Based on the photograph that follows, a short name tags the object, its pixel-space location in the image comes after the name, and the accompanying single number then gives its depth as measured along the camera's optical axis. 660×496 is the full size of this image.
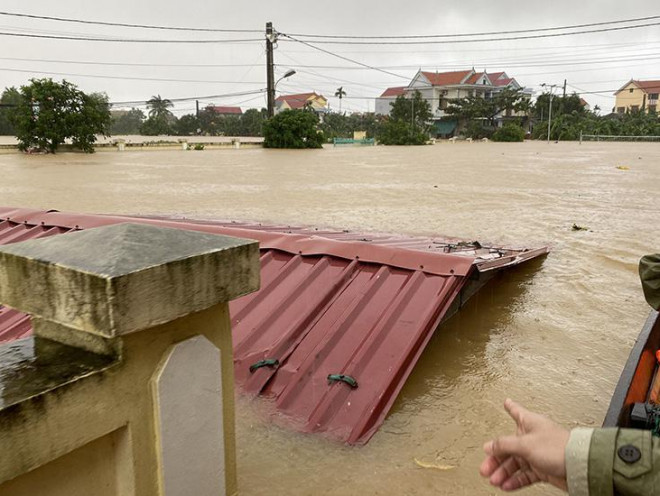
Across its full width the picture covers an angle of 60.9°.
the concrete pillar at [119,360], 1.58
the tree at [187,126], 65.19
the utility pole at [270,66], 37.59
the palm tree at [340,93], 84.75
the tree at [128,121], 84.38
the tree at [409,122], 47.56
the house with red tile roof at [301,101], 87.50
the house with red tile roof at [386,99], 83.94
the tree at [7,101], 50.41
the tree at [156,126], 62.22
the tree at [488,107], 59.38
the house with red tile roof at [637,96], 85.06
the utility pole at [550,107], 58.64
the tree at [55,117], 28.94
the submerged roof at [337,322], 3.47
